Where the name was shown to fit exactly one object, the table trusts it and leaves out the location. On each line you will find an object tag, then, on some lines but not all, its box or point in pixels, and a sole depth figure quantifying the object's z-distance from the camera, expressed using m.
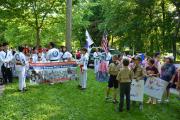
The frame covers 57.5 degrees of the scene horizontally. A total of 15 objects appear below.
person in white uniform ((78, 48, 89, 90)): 7.17
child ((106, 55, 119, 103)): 5.80
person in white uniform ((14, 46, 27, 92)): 6.65
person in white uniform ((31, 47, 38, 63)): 8.48
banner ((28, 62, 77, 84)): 7.59
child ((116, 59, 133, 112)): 5.37
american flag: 9.53
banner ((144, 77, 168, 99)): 5.98
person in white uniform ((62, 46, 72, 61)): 8.11
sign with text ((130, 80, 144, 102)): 5.64
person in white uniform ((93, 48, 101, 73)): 10.06
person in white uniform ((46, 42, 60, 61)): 7.70
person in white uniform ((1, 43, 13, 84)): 7.60
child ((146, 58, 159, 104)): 6.10
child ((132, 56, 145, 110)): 5.70
